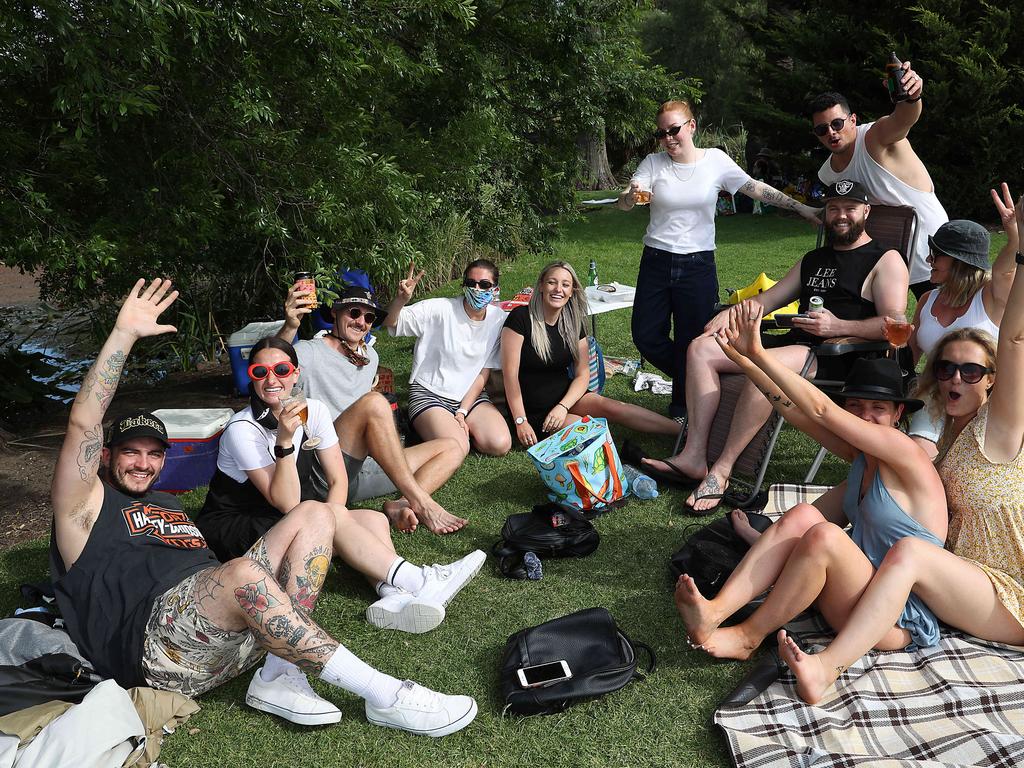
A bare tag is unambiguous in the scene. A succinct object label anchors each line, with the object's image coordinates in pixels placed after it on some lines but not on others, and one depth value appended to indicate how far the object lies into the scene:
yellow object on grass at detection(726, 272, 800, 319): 6.99
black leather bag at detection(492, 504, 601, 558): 4.16
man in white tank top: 5.01
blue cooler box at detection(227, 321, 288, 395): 6.71
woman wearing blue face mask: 5.40
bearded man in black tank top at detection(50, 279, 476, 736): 2.90
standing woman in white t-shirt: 5.58
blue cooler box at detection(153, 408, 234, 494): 5.00
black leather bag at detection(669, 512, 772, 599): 3.74
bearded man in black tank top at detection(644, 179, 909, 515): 4.68
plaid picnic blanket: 2.68
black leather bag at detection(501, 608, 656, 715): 3.09
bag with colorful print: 4.55
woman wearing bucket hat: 4.06
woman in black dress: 5.39
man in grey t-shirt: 4.43
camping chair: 4.67
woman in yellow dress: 2.95
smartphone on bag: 3.12
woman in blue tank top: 3.06
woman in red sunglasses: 3.62
